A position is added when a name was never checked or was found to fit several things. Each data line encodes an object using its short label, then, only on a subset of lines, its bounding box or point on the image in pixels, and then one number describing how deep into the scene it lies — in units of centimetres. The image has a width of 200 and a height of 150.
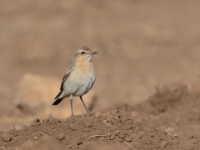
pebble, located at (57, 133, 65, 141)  1058
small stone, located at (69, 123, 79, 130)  1097
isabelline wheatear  1333
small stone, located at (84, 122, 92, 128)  1106
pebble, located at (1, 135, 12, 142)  1086
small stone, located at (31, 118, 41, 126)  1122
